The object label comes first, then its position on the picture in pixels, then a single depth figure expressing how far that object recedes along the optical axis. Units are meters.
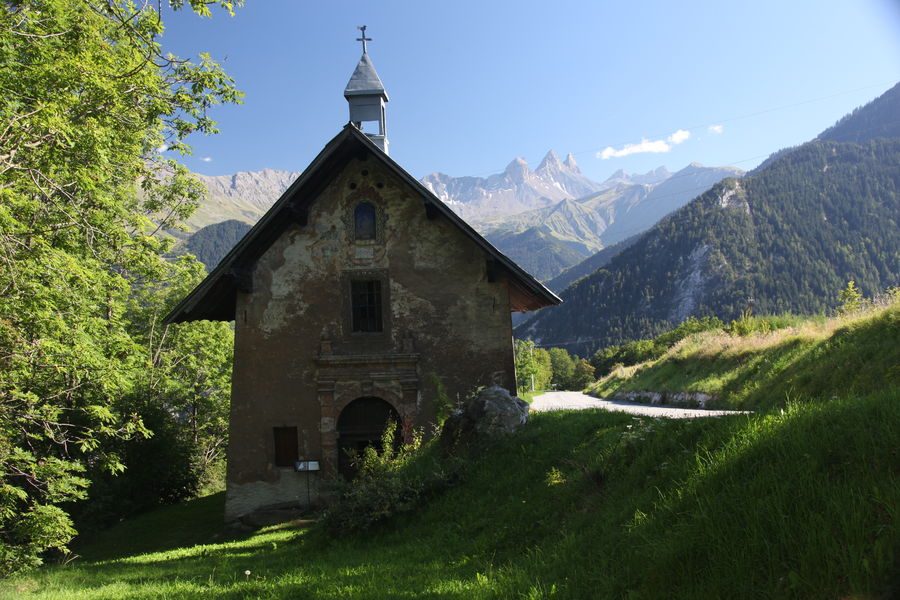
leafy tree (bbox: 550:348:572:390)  104.27
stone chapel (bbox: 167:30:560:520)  14.86
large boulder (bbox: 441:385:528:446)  10.85
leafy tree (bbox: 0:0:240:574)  9.73
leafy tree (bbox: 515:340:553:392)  82.94
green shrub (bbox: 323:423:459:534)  9.55
